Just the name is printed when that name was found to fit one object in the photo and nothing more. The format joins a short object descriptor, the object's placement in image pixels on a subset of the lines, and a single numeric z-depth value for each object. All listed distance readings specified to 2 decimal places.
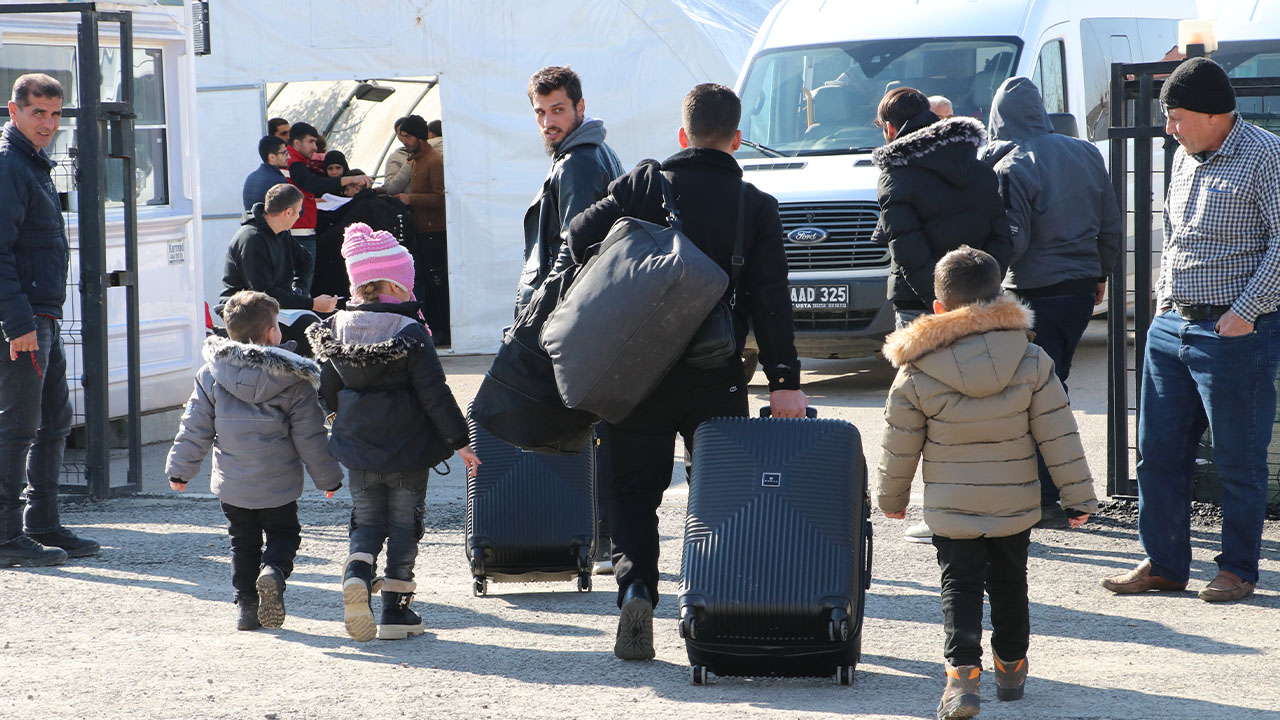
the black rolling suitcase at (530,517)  11.21
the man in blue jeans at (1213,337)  10.52
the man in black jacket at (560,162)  10.95
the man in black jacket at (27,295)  12.37
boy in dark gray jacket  10.66
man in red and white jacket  24.80
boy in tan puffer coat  8.51
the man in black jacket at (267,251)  16.23
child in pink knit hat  10.24
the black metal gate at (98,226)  14.97
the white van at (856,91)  20.30
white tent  25.72
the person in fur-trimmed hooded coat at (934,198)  12.30
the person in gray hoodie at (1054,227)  13.20
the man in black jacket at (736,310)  9.41
